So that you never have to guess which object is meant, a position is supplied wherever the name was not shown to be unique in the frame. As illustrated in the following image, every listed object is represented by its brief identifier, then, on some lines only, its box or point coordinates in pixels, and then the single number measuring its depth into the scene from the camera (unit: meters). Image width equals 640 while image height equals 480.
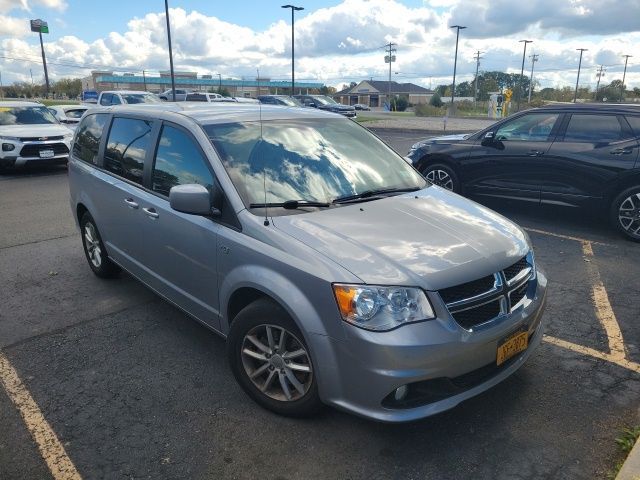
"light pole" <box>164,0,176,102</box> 27.44
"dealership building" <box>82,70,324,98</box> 89.44
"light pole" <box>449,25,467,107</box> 45.69
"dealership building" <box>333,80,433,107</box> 103.81
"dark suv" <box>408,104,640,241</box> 6.76
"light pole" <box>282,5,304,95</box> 37.85
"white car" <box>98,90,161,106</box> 20.41
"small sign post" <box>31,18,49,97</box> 45.51
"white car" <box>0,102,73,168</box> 12.09
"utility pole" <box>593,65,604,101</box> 87.44
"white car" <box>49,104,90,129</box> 15.99
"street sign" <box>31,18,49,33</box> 47.34
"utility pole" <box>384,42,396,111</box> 61.34
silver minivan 2.64
